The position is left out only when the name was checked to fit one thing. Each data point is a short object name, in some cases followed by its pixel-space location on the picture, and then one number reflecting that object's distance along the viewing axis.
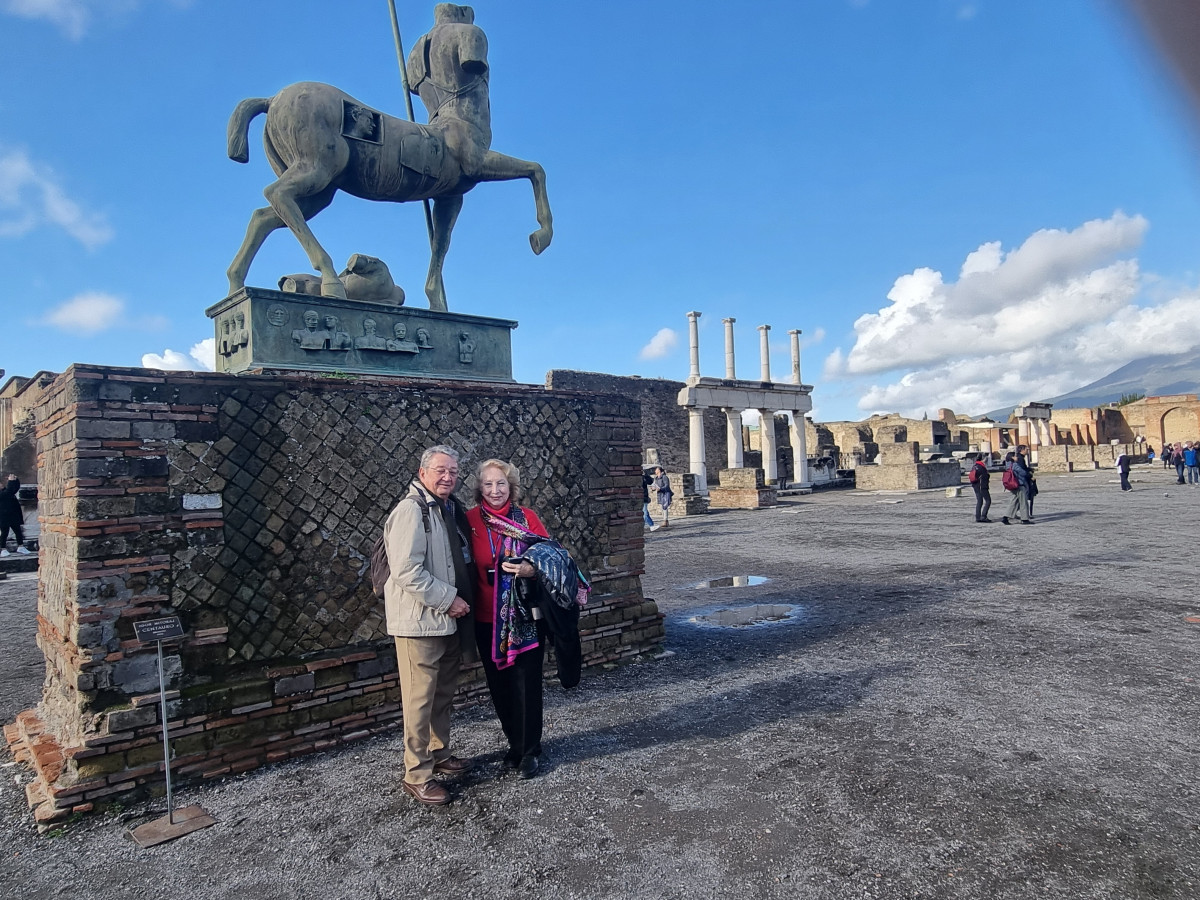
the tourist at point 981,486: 14.03
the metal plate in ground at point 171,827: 2.97
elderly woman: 3.41
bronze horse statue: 4.92
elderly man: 3.19
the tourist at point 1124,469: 20.02
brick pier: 3.38
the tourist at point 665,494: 17.16
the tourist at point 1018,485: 13.73
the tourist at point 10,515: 12.95
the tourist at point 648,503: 17.02
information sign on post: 3.00
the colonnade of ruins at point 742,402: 30.02
